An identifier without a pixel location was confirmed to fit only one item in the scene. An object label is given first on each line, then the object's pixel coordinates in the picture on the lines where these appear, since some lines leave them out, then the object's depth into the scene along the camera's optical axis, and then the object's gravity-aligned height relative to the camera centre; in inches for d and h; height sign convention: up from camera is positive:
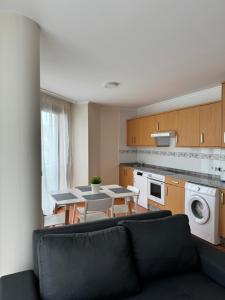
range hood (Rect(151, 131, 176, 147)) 183.3 +7.0
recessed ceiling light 134.4 +39.6
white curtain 159.3 +0.6
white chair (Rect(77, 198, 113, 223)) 104.0 -28.6
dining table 105.4 -24.8
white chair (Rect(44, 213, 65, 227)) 108.4 -36.6
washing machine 120.0 -36.6
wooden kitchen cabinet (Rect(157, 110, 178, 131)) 168.2 +21.0
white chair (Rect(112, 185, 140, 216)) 125.2 -35.2
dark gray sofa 52.7 -36.1
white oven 164.1 -31.6
